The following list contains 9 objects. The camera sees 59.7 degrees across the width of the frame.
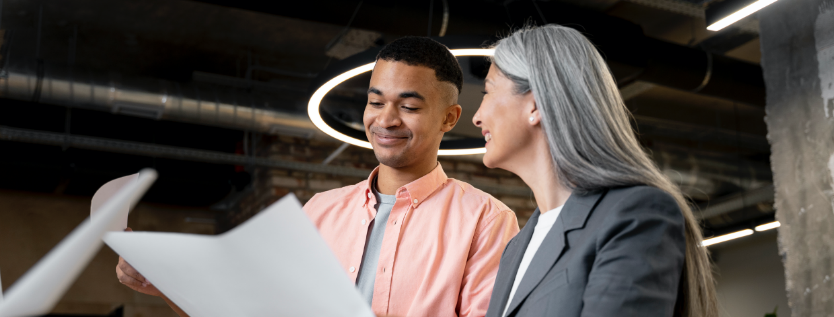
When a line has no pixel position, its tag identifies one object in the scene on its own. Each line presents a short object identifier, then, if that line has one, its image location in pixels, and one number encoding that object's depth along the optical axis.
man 1.62
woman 1.05
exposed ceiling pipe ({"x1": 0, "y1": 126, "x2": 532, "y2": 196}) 5.43
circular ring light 2.77
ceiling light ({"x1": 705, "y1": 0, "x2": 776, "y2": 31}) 2.63
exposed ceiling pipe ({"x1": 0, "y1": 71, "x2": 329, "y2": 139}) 4.81
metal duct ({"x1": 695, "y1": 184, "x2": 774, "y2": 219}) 7.72
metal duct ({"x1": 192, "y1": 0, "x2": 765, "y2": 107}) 3.89
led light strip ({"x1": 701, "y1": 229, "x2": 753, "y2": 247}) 7.93
